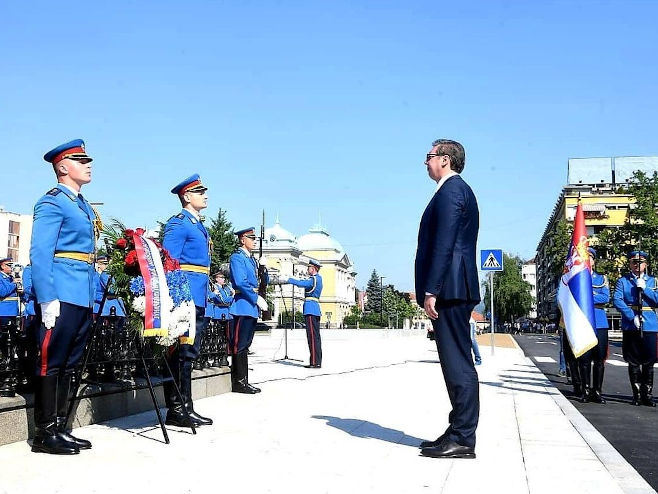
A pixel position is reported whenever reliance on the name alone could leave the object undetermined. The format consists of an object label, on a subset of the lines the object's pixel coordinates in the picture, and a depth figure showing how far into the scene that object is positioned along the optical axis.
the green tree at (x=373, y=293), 144.62
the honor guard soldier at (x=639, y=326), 10.27
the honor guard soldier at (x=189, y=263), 6.99
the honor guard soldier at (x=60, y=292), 5.52
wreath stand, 6.00
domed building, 136.50
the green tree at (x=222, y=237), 55.00
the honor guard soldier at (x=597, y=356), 10.70
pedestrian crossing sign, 21.64
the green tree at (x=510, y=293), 122.38
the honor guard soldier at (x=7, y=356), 5.97
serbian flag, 10.66
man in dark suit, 5.67
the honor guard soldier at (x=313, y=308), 15.38
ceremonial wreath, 6.30
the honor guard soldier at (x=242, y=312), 9.91
